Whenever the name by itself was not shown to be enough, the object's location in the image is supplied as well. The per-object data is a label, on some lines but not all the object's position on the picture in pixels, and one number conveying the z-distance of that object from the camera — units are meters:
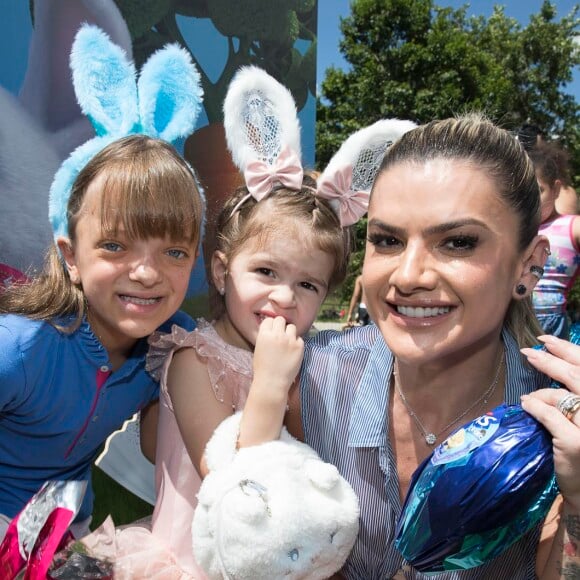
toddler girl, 0.61
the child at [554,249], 1.31
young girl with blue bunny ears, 0.63
